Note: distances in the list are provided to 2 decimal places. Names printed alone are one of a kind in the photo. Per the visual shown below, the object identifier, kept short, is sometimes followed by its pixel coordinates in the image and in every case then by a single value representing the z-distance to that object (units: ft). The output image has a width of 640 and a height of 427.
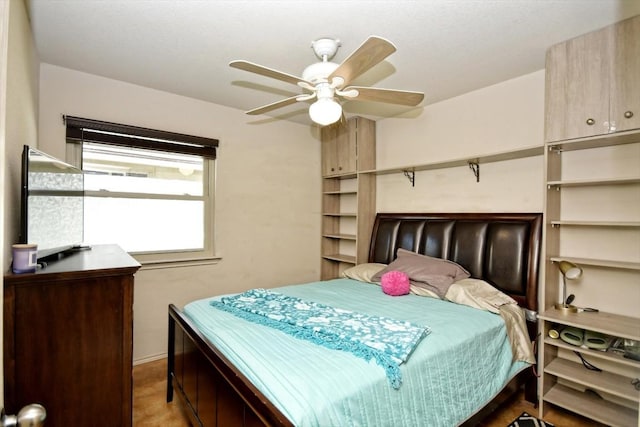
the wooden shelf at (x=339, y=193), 12.97
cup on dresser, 4.32
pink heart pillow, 8.60
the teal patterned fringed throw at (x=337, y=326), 4.94
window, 9.31
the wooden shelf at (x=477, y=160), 8.22
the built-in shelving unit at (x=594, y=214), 6.47
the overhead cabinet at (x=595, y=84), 6.35
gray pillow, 8.55
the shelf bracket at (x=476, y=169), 9.68
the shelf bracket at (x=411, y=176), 11.35
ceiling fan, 5.36
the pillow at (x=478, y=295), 7.47
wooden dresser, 4.23
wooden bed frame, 4.60
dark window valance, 8.86
